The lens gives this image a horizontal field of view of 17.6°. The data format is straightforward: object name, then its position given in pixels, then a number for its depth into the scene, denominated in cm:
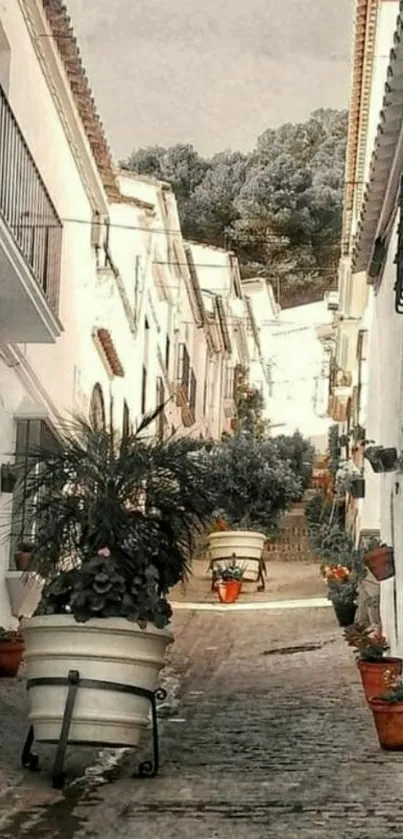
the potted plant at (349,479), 1892
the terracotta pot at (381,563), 1262
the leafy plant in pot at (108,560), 809
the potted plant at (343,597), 1784
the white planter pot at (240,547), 2389
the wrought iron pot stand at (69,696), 795
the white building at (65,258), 1286
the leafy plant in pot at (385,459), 1200
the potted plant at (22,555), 1345
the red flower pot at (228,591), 2238
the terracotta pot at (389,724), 931
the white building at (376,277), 1191
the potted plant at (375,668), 1096
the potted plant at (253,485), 2830
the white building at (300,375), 4881
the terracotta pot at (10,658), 1241
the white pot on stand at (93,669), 805
